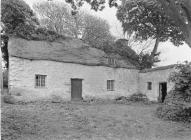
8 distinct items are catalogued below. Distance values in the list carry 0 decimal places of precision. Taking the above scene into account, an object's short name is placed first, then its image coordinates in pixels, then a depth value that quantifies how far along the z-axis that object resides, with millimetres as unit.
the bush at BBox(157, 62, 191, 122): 12219
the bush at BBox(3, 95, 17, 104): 15454
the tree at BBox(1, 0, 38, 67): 19016
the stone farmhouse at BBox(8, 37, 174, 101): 17219
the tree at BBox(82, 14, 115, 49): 32812
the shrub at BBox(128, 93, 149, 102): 21656
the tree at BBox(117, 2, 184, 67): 24922
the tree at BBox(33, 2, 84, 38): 32375
